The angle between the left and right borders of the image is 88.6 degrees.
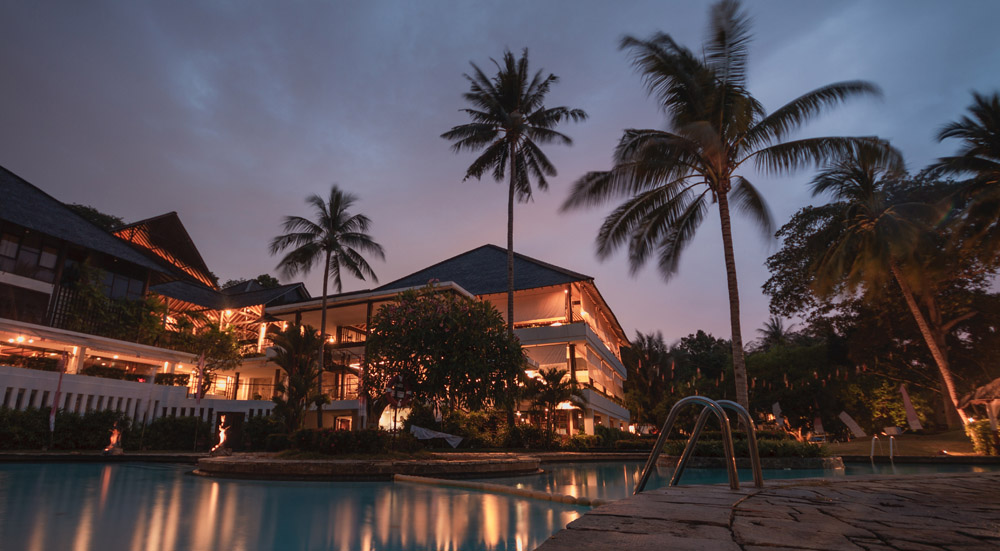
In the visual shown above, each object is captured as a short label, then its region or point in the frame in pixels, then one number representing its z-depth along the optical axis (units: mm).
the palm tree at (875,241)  20480
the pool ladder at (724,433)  3702
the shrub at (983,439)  15481
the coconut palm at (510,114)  24906
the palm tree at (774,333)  62188
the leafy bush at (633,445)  23234
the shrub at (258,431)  19250
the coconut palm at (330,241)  27828
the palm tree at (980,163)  19750
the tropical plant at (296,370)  18828
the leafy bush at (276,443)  18547
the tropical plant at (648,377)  43594
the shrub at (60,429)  15203
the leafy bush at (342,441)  11766
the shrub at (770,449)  13469
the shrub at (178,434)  18812
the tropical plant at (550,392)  23656
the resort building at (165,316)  19391
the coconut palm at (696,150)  14297
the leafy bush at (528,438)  21609
